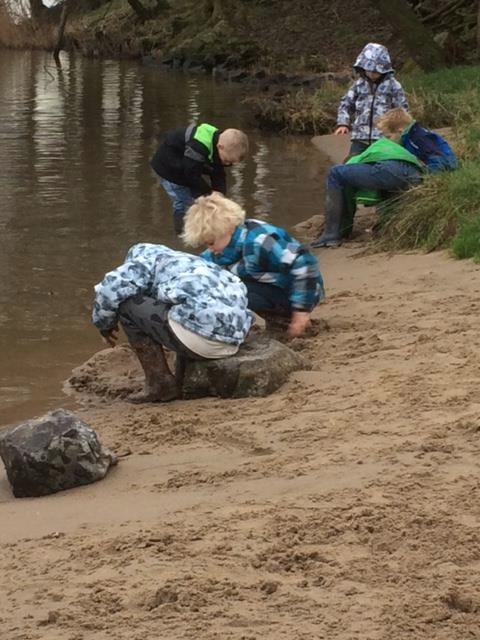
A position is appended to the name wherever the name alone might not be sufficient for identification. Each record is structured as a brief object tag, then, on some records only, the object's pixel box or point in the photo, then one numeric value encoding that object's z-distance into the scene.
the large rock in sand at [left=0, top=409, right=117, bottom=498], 5.26
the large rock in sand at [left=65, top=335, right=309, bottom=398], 6.34
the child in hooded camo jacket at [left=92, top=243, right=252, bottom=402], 6.27
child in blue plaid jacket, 6.65
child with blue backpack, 10.03
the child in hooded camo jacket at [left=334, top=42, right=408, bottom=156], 11.67
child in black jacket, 9.42
